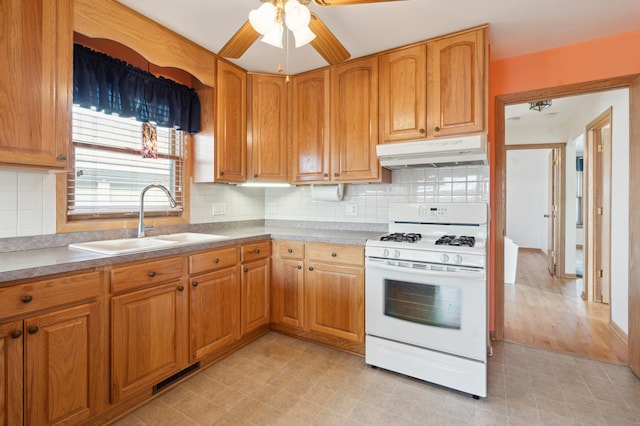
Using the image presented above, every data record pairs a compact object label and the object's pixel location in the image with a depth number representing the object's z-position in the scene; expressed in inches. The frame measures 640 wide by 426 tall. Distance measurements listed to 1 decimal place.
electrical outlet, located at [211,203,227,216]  112.8
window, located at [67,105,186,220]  77.7
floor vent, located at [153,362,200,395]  73.8
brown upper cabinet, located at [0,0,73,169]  55.6
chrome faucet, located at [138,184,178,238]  84.0
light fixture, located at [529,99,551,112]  144.8
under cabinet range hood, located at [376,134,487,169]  80.5
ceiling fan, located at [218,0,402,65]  54.1
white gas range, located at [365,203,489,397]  72.2
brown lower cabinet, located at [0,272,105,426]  49.5
